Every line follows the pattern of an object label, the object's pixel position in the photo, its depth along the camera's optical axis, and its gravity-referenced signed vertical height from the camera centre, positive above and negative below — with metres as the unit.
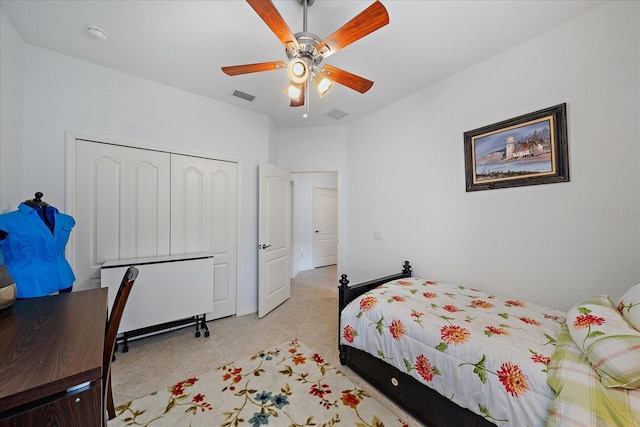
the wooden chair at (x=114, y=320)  1.04 -0.43
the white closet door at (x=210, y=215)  2.73 +0.06
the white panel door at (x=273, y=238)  3.12 -0.26
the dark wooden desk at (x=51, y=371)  0.65 -0.45
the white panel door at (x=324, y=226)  5.91 -0.20
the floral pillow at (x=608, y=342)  0.90 -0.54
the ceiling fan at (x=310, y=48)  1.22 +1.02
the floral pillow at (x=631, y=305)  1.11 -0.45
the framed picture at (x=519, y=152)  1.82 +0.54
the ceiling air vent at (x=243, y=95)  2.78 +1.47
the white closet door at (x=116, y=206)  2.23 +0.15
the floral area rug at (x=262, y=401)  1.53 -1.27
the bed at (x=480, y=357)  0.96 -0.73
